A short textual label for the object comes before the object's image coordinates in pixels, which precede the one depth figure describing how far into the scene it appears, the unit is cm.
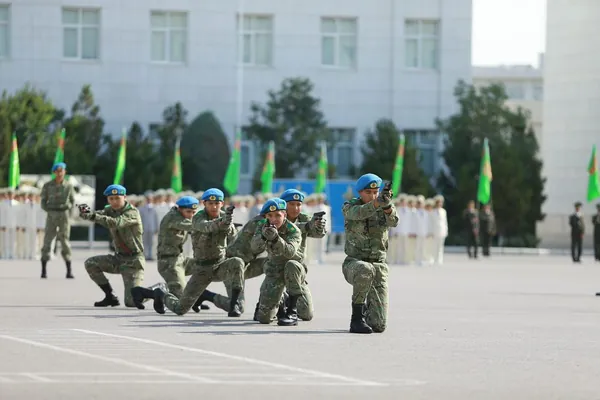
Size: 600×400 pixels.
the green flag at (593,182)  5266
